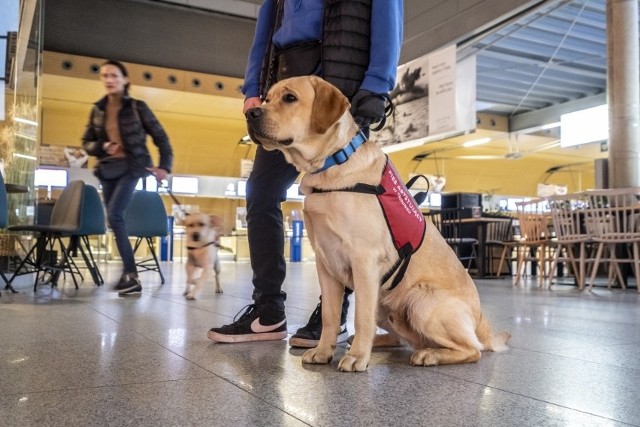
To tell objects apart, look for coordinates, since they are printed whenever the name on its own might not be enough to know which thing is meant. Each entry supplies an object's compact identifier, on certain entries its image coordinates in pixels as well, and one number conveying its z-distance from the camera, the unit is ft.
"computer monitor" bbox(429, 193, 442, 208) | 76.02
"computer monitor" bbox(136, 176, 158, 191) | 56.24
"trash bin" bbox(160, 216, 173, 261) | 56.15
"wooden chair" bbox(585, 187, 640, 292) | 21.82
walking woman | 17.12
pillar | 28.63
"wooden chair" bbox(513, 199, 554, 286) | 26.76
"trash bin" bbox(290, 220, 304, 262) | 61.67
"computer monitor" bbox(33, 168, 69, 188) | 51.65
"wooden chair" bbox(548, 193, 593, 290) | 23.50
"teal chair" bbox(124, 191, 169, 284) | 24.57
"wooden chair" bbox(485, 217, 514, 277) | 35.86
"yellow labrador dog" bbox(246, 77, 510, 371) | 6.55
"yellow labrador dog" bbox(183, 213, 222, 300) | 17.77
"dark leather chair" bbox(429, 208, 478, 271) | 32.73
